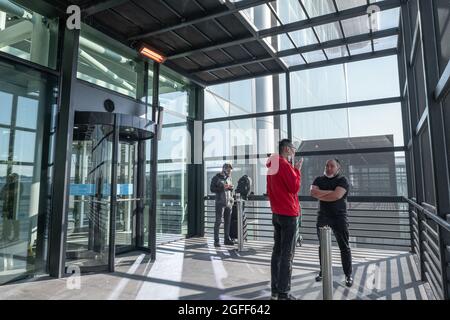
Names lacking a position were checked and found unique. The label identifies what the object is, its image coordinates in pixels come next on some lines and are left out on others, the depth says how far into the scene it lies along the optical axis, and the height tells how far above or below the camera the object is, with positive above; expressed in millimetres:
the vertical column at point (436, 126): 2494 +533
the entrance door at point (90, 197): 4105 -53
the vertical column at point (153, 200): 4738 -111
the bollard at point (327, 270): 2344 -583
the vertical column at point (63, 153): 3820 +504
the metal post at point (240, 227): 5188 -576
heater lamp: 5180 +2365
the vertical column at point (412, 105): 3984 +1133
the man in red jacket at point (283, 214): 2961 -211
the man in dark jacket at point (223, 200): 5777 -141
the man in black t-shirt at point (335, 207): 3408 -163
